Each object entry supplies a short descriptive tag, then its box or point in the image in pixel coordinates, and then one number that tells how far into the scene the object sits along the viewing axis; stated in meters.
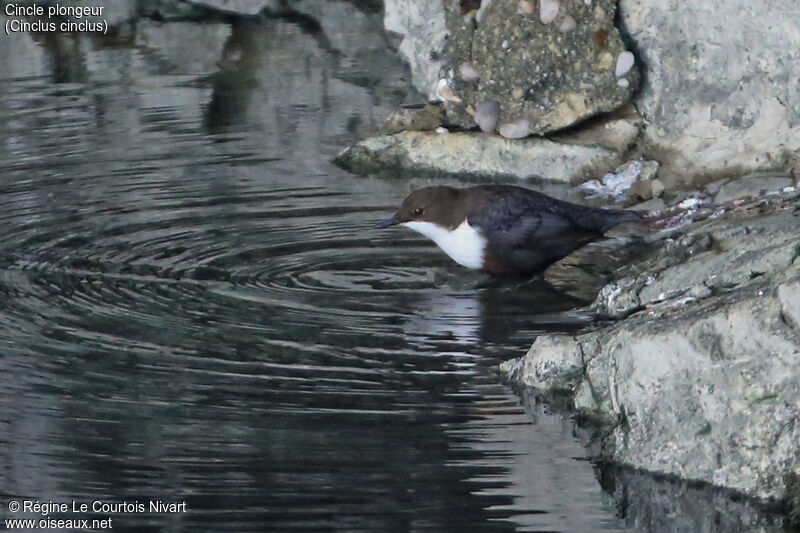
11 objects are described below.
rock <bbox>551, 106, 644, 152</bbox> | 15.90
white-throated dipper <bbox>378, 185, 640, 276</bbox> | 12.48
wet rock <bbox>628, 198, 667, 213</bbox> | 14.59
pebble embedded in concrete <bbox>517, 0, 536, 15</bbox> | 15.91
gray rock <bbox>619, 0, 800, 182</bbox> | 14.98
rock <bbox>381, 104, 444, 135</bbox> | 16.89
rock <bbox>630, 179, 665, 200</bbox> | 15.05
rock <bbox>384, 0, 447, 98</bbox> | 18.02
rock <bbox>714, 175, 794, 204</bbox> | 14.23
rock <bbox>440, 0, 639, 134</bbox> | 15.70
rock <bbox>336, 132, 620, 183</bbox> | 15.79
